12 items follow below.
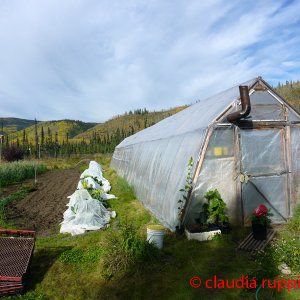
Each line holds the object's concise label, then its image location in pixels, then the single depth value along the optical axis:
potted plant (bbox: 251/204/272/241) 6.54
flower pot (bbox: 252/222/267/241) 6.55
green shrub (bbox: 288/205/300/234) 7.18
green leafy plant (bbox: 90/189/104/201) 11.08
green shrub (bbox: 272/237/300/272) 5.29
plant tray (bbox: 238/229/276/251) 6.23
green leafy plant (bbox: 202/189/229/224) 7.00
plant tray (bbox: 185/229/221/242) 6.83
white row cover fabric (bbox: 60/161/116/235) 8.37
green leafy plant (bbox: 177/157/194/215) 7.16
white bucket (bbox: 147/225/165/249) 6.30
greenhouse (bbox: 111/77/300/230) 7.42
